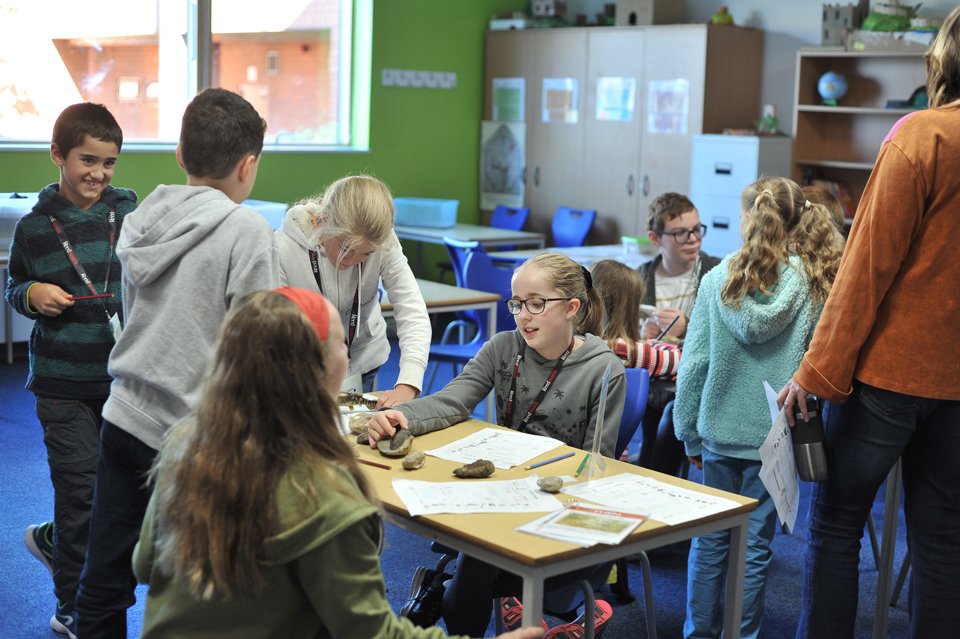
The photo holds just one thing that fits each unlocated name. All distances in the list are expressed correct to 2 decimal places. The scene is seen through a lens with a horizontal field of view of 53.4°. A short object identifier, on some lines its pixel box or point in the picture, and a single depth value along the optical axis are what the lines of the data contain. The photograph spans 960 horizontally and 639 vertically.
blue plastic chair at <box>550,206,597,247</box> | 7.03
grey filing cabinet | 5.98
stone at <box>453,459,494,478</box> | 1.78
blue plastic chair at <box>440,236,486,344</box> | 4.59
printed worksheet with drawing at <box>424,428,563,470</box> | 1.91
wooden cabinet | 6.40
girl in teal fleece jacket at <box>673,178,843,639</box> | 2.23
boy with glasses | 3.16
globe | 5.89
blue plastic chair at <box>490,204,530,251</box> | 7.30
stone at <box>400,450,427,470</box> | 1.83
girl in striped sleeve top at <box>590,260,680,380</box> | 2.87
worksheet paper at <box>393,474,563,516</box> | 1.60
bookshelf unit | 5.83
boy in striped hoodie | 2.32
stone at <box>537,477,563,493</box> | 1.71
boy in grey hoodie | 1.67
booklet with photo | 1.49
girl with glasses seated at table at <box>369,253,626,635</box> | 2.16
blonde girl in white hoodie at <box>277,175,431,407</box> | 2.19
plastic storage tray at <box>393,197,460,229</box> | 6.74
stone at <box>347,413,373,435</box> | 2.08
